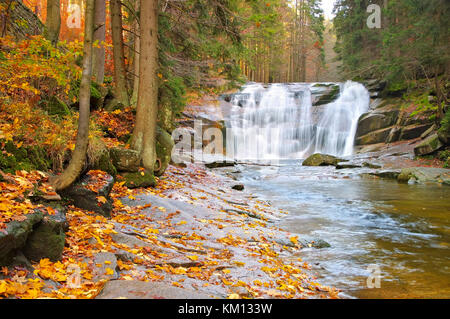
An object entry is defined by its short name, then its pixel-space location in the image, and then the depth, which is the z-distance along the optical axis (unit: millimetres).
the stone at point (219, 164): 17531
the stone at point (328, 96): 28422
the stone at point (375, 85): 27375
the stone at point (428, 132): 20375
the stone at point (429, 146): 18078
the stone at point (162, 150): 9654
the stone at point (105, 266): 3535
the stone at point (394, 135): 21859
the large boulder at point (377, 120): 23219
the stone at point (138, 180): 7759
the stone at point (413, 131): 21078
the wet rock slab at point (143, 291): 3162
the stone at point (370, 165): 17936
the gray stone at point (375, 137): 22750
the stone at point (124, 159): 7824
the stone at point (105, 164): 6745
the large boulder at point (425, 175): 14805
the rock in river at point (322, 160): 20094
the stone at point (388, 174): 16250
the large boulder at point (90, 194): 5508
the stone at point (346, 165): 18375
